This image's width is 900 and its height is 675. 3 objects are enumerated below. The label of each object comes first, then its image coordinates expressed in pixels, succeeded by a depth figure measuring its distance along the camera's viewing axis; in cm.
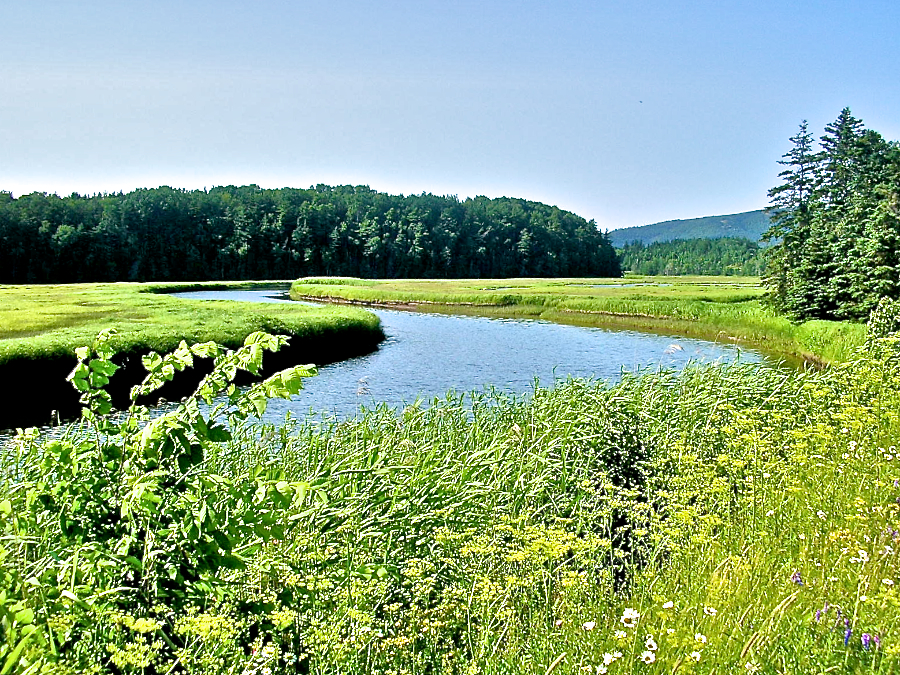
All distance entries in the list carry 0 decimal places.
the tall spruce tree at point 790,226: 3419
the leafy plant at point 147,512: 386
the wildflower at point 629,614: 349
